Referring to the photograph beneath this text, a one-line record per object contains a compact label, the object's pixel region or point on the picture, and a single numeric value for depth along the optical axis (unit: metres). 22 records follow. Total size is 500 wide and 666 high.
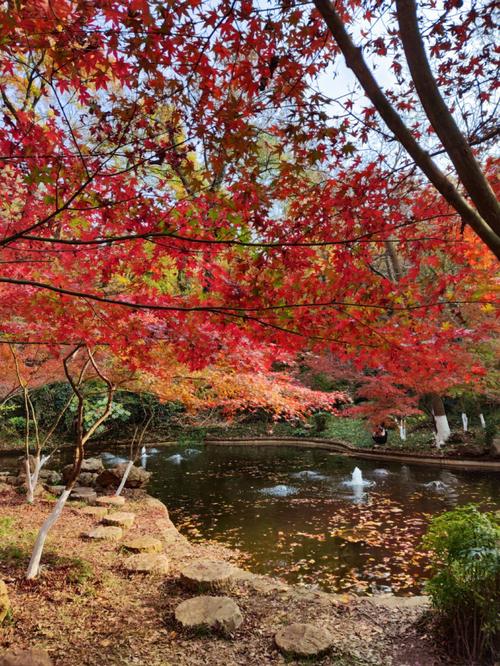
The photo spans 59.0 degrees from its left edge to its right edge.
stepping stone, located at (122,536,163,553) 6.19
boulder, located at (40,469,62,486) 11.81
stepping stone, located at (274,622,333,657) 3.54
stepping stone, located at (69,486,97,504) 9.32
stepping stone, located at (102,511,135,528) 7.53
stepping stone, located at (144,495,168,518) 9.14
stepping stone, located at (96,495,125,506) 9.11
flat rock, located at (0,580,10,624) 3.77
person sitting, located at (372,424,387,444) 16.43
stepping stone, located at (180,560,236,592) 4.77
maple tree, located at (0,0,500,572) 2.60
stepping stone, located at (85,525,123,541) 6.68
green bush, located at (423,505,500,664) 3.41
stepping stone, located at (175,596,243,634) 3.88
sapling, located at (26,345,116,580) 4.85
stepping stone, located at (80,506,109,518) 8.19
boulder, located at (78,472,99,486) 11.18
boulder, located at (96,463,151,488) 10.94
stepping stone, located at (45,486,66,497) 10.12
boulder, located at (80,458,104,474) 12.86
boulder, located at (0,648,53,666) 3.02
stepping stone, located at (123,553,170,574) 5.35
